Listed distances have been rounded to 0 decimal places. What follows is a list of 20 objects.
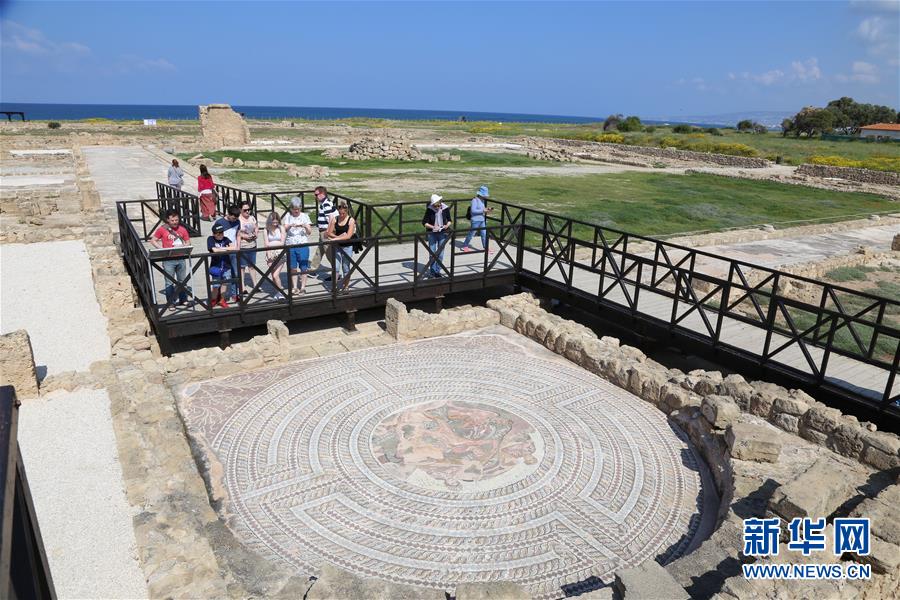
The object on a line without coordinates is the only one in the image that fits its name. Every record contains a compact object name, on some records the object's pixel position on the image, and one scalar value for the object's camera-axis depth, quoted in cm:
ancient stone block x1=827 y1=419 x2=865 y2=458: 663
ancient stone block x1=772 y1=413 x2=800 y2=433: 720
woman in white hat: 1159
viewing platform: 834
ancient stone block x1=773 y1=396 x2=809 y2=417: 716
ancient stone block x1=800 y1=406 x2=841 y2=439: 685
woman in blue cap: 1292
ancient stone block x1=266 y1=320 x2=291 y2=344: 867
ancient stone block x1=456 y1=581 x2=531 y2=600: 415
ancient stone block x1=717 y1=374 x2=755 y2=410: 761
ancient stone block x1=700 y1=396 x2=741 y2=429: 690
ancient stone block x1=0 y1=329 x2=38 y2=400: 698
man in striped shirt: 1105
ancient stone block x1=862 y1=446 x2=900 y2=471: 636
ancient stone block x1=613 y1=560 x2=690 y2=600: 414
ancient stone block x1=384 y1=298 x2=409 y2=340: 953
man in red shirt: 942
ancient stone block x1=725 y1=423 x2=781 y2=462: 626
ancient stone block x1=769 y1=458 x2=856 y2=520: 496
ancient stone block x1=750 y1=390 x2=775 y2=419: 743
